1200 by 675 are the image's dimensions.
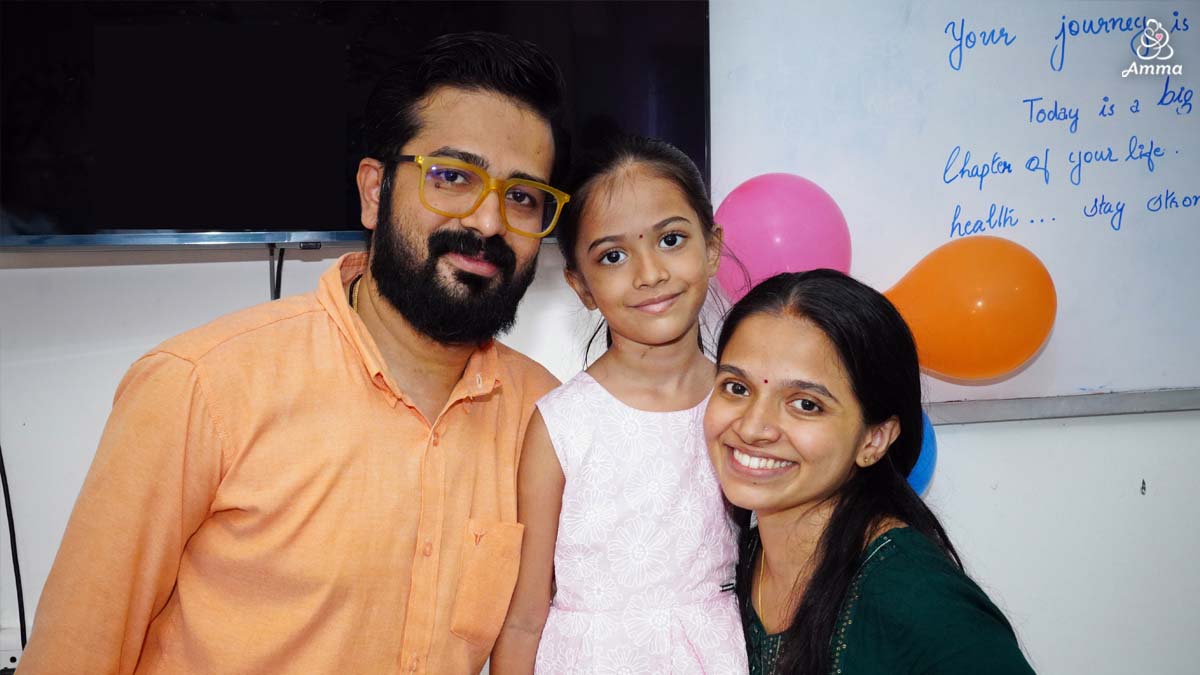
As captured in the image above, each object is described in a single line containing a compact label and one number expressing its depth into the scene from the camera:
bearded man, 1.28
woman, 1.27
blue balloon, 2.06
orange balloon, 2.09
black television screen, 1.98
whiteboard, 2.48
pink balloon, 2.05
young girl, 1.56
